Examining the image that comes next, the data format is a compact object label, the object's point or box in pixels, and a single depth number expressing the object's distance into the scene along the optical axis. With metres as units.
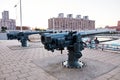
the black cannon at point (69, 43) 3.43
